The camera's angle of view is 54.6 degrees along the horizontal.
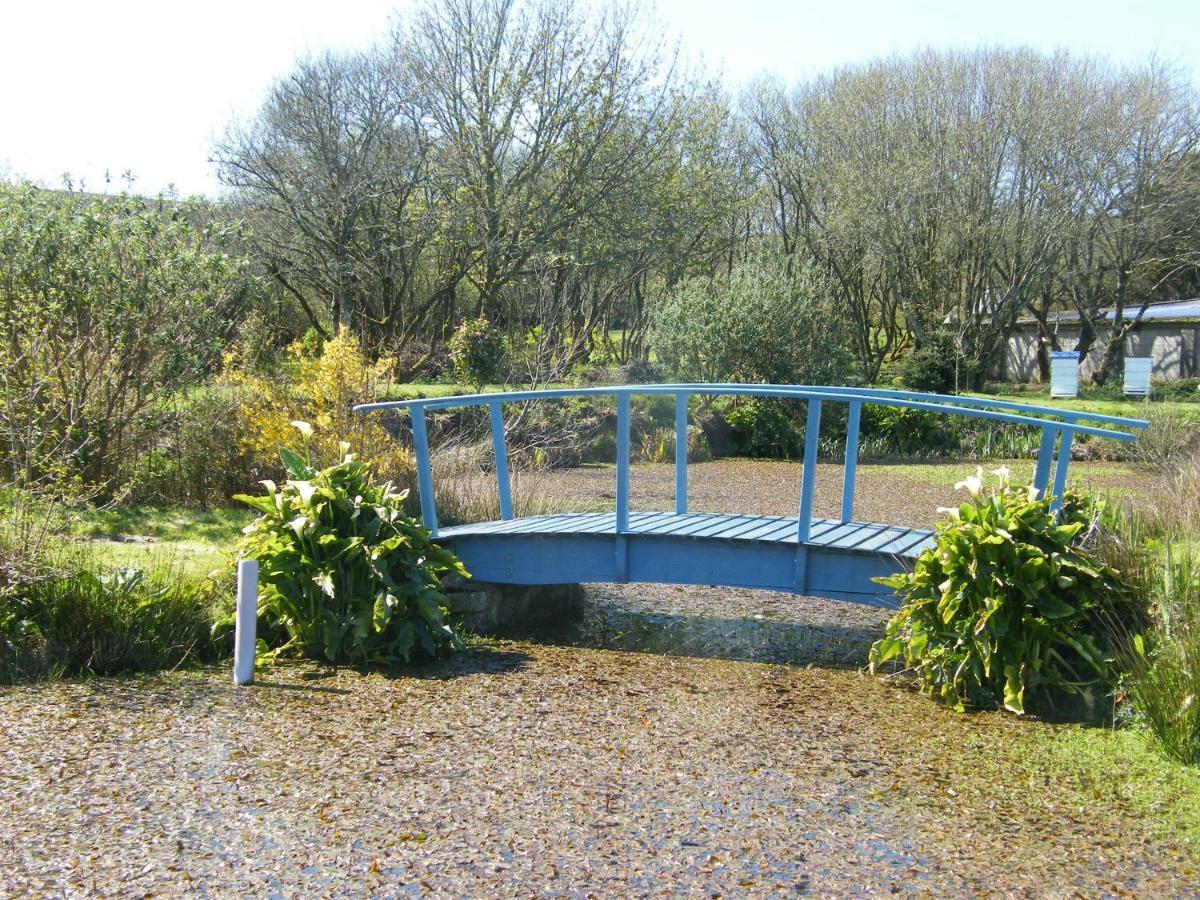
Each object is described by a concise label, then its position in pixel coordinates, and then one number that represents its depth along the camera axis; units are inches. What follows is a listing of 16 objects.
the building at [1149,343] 1066.1
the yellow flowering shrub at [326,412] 378.0
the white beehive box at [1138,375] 894.4
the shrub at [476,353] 685.3
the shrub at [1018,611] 211.9
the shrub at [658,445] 609.0
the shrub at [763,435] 682.2
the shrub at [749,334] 717.9
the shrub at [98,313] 364.2
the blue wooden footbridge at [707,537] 254.8
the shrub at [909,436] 677.3
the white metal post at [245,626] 234.8
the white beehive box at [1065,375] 894.4
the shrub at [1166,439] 482.6
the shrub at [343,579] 253.0
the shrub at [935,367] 871.1
